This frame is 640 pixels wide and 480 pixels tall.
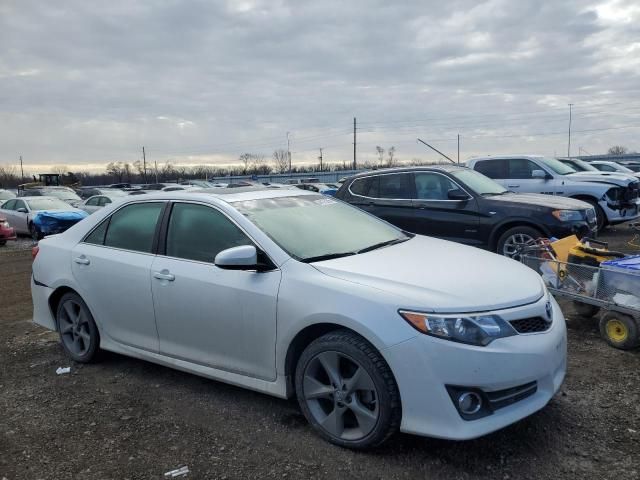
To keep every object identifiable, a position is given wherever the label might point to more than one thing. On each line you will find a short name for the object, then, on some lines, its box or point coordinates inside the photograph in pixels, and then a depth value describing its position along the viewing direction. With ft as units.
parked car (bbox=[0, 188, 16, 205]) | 86.73
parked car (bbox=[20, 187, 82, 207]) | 71.87
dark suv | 26.09
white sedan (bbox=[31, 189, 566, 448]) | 9.71
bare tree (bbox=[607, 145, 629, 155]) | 269.23
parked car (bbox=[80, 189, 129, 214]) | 63.27
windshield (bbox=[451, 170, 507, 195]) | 28.50
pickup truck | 40.91
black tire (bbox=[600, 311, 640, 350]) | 15.38
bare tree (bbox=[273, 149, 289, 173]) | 307.78
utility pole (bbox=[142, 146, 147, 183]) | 292.36
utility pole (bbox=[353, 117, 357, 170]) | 205.71
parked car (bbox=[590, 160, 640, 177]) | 72.90
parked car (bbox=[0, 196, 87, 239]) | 52.75
